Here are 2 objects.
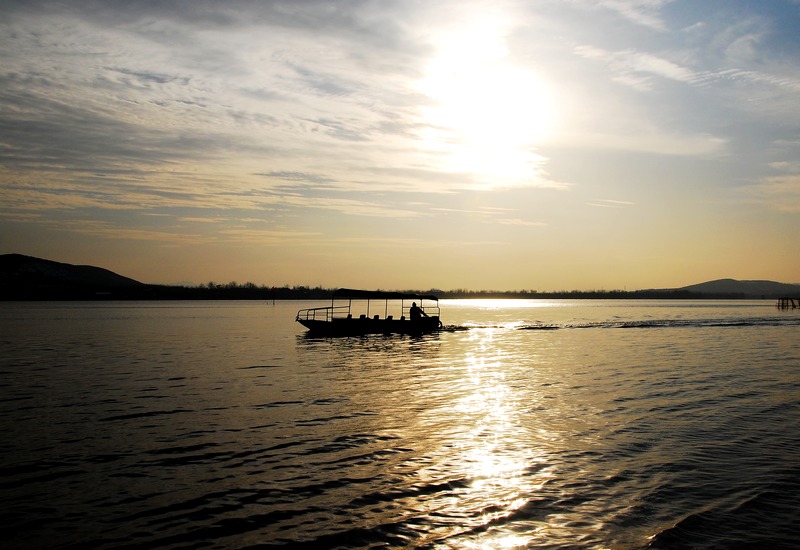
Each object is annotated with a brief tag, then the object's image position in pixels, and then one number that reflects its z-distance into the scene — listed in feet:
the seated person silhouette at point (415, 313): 238.07
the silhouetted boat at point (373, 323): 215.53
